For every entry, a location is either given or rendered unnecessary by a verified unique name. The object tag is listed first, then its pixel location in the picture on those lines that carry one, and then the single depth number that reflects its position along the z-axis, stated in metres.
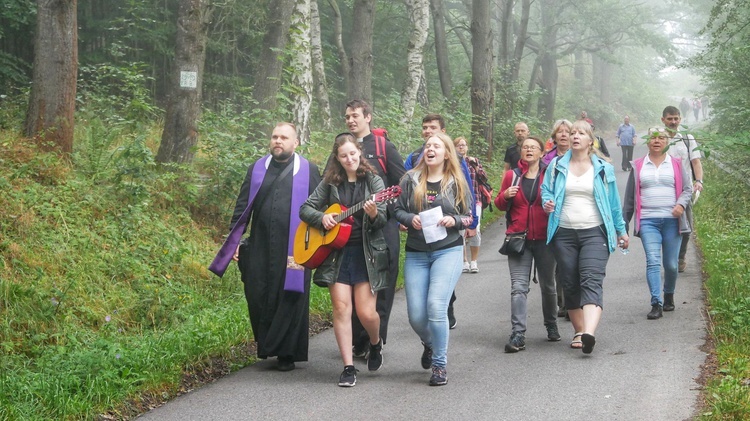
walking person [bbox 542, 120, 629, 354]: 8.64
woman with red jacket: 9.02
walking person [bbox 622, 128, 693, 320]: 10.23
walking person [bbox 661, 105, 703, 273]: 10.86
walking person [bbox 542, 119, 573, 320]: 9.90
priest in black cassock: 8.09
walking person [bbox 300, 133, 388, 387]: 7.59
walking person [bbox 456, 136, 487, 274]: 11.62
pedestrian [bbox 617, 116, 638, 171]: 30.44
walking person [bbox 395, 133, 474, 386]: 7.57
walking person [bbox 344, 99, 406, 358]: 8.43
